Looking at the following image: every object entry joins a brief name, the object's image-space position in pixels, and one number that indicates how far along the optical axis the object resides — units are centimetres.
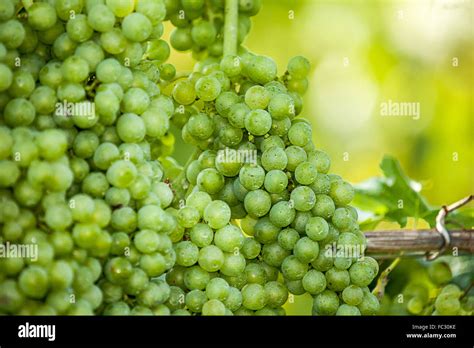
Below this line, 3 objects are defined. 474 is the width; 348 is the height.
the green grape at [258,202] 90
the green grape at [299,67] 94
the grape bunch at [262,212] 90
